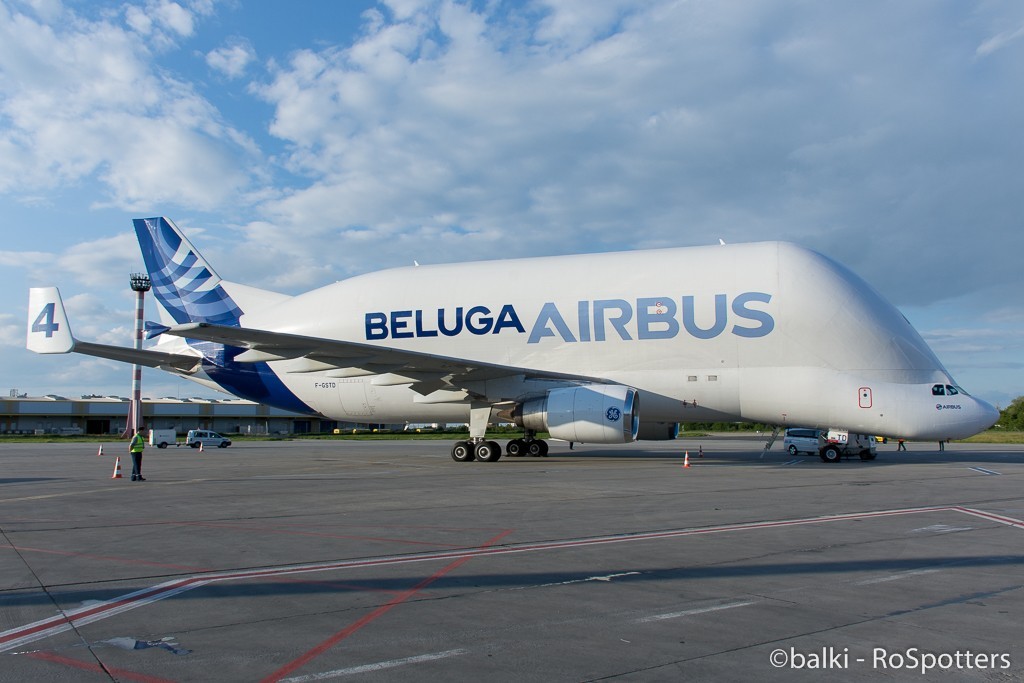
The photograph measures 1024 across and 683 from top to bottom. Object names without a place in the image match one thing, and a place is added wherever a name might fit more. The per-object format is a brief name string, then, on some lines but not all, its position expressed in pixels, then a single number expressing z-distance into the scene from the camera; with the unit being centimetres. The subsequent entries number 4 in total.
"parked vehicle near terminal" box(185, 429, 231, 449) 5066
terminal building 8744
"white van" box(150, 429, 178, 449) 5128
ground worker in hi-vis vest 1817
